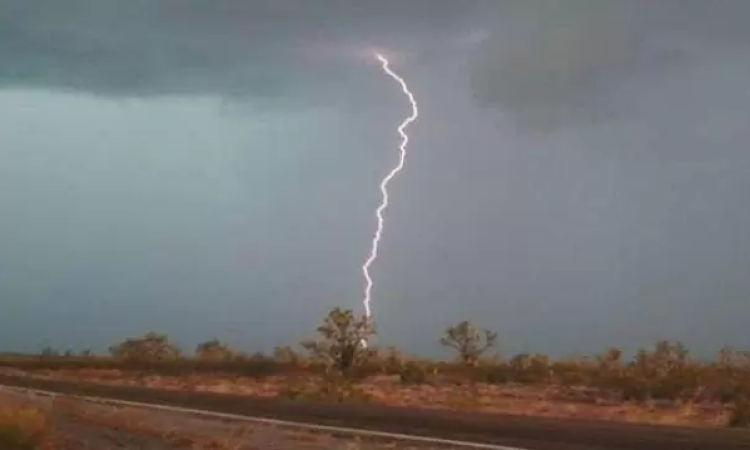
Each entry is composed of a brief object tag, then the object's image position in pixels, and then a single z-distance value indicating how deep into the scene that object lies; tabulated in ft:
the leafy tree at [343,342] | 213.87
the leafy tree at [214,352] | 242.37
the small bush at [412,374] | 164.96
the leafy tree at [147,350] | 256.73
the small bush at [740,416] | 94.22
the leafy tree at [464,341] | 240.53
